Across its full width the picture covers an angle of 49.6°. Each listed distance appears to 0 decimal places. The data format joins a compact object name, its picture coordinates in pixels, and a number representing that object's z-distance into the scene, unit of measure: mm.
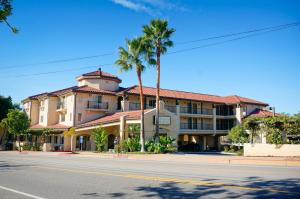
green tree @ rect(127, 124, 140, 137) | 36125
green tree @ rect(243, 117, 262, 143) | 30944
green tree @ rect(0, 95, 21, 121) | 55156
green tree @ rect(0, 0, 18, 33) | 7898
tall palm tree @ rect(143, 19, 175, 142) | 34469
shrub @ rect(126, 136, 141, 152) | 34438
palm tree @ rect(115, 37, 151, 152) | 34125
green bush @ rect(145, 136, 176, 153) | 32781
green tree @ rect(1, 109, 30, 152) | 44188
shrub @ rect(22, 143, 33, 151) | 45594
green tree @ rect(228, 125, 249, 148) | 34650
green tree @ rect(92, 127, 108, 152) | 36656
